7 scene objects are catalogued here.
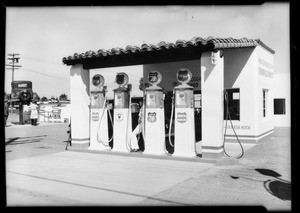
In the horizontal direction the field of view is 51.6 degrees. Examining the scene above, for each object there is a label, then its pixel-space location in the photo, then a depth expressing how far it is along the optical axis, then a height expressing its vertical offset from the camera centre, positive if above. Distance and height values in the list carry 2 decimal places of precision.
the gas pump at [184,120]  9.12 -0.27
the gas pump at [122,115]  10.40 -0.14
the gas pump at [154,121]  9.66 -0.32
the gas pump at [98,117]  10.84 -0.21
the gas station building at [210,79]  8.87 +1.20
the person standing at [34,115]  24.79 -0.30
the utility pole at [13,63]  40.39 +6.57
